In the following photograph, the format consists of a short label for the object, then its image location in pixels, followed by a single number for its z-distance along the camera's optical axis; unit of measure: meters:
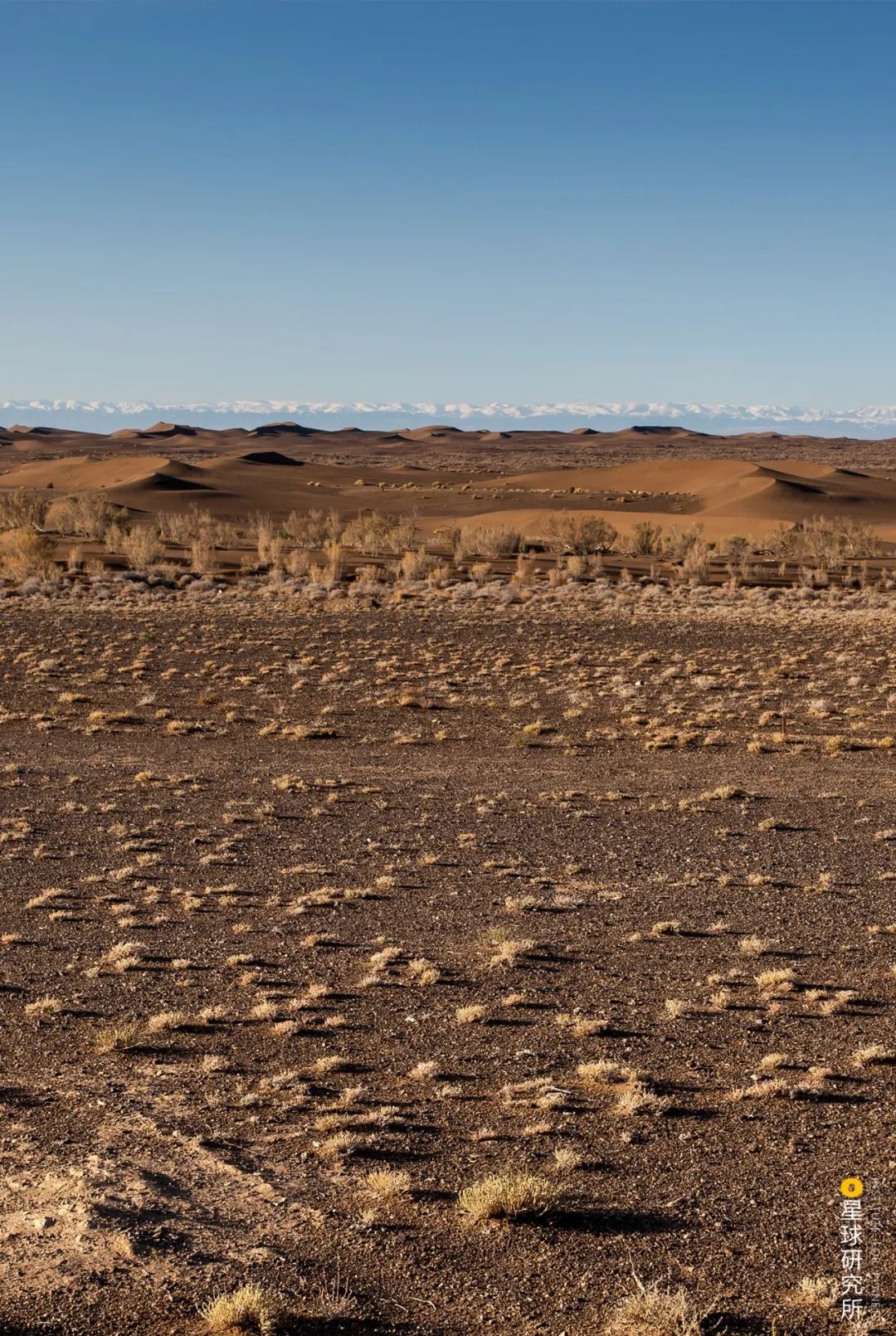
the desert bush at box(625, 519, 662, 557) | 68.25
